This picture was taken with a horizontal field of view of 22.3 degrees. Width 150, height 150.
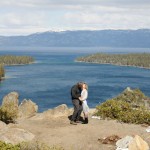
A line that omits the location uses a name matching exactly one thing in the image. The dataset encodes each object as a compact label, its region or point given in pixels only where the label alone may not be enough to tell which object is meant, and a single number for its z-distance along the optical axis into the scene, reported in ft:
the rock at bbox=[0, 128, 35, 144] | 71.20
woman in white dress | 88.48
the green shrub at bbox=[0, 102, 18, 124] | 92.07
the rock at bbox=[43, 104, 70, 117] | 100.01
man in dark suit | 88.79
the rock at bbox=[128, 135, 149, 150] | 65.10
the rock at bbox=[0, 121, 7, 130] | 80.61
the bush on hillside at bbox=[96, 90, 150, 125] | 92.84
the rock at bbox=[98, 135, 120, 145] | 73.00
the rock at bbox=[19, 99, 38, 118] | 111.55
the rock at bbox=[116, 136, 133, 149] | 68.28
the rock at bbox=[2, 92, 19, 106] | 130.89
